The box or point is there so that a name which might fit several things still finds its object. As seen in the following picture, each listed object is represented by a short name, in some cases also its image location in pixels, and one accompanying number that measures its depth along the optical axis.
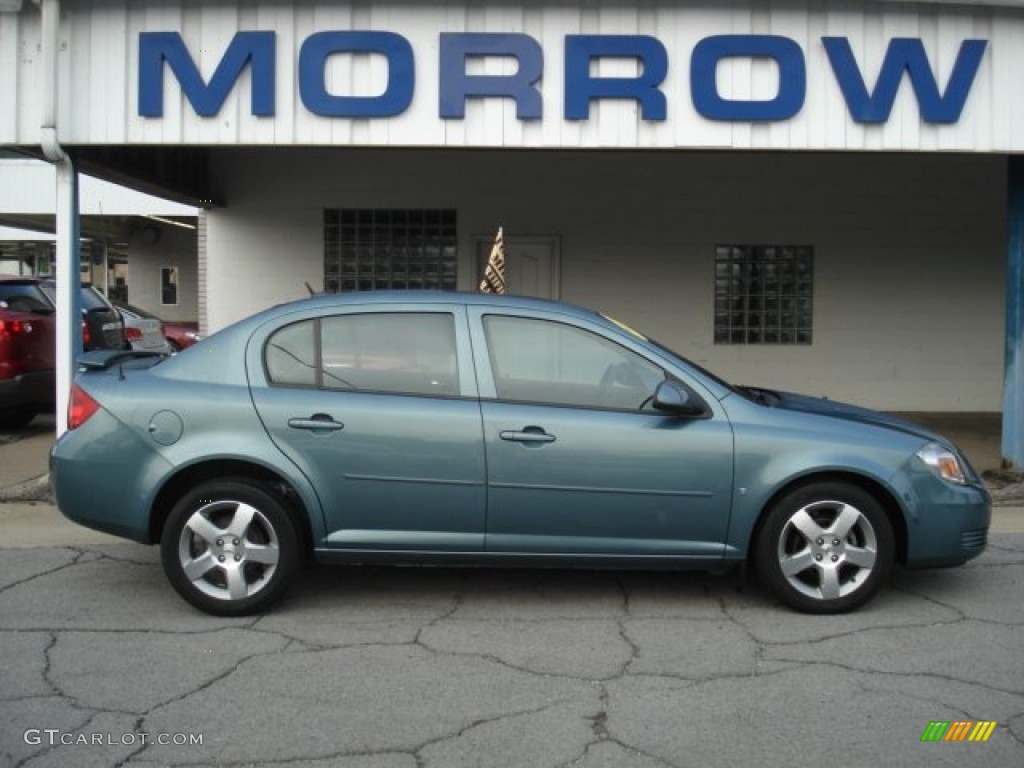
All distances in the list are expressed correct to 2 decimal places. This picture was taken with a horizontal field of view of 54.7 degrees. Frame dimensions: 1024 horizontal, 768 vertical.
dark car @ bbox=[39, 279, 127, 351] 10.32
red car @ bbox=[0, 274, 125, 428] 9.38
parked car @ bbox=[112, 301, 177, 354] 13.48
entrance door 12.32
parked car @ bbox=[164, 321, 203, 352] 15.82
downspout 7.70
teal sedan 4.86
